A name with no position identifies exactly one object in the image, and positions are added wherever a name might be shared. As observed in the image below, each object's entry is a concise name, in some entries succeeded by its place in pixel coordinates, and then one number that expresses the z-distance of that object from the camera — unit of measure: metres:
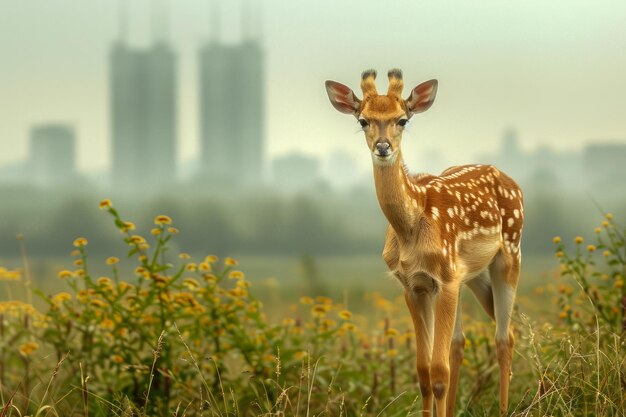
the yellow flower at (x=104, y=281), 13.80
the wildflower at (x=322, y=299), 15.53
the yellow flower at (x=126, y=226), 13.81
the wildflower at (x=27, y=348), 14.48
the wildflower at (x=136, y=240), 13.77
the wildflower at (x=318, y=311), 14.96
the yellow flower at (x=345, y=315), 14.70
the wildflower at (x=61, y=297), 14.12
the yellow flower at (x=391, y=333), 15.02
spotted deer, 10.84
